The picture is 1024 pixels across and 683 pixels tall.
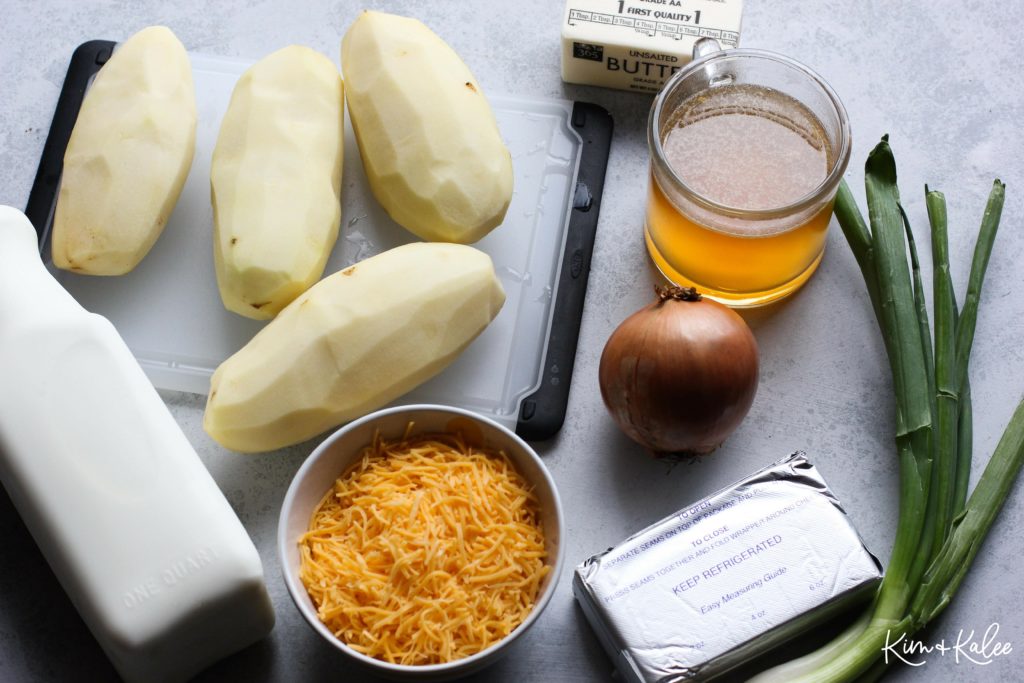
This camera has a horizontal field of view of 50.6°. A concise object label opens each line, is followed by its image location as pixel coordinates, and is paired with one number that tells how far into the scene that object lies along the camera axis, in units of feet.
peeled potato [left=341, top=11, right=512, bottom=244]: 3.88
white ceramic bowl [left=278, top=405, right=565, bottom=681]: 3.27
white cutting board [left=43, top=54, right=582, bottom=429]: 4.07
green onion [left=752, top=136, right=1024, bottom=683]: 3.59
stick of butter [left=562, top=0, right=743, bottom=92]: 4.30
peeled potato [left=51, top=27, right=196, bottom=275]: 3.89
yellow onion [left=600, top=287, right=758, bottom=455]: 3.59
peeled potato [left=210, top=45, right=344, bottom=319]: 3.78
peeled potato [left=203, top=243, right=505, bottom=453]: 3.64
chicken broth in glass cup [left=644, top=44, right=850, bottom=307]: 3.74
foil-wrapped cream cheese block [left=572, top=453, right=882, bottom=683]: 3.43
